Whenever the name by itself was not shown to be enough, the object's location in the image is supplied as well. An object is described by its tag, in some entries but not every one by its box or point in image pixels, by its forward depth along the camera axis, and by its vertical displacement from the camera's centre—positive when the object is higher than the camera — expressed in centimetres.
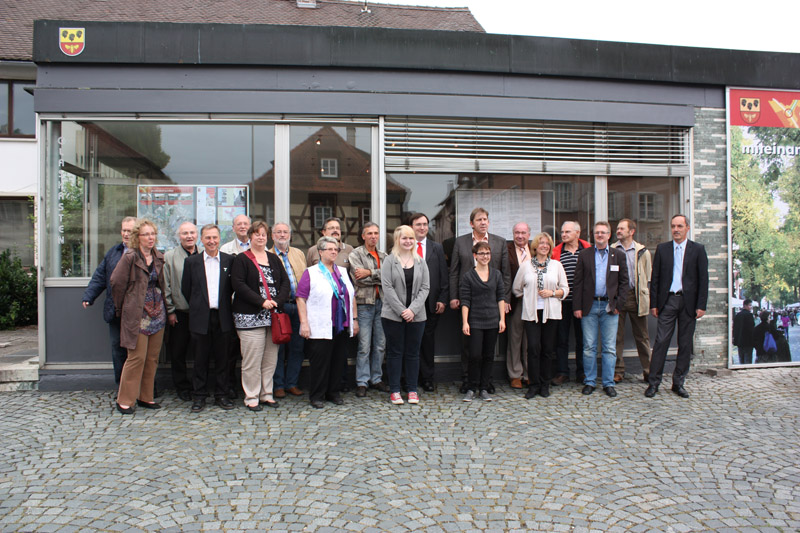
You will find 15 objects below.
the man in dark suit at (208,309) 517 -39
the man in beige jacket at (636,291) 621 -26
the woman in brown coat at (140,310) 505 -40
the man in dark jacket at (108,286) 546 -16
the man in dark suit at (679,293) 579 -27
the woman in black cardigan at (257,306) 517 -37
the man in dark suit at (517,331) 611 -72
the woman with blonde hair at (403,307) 544 -39
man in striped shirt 618 -39
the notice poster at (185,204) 641 +82
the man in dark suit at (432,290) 589 -22
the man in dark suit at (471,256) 596 +19
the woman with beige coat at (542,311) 571 -46
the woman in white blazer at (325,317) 525 -48
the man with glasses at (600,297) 586 -31
